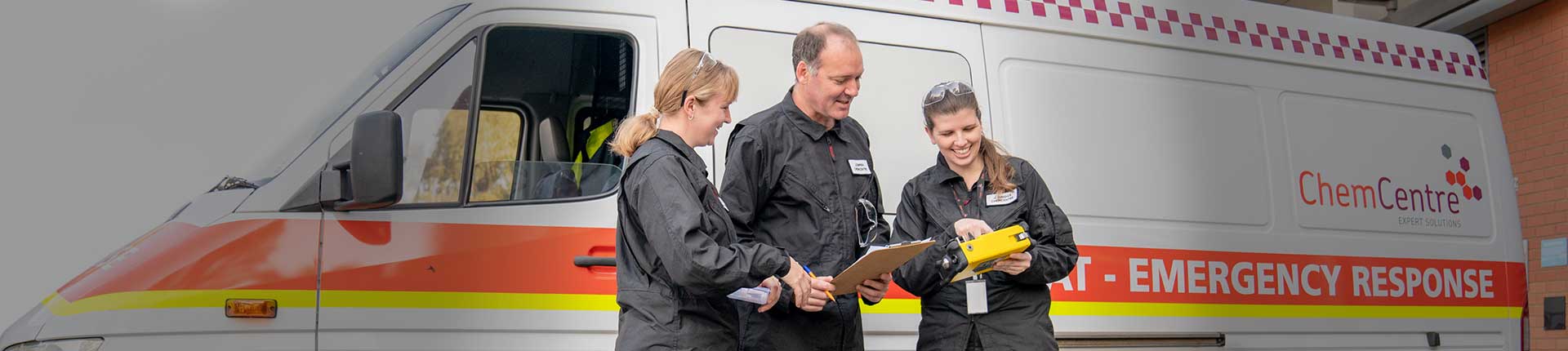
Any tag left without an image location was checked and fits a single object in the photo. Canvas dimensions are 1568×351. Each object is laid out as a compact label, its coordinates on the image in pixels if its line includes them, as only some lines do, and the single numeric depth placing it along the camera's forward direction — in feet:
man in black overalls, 10.32
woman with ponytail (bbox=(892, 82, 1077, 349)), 10.64
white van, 11.77
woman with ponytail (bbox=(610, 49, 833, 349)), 8.70
